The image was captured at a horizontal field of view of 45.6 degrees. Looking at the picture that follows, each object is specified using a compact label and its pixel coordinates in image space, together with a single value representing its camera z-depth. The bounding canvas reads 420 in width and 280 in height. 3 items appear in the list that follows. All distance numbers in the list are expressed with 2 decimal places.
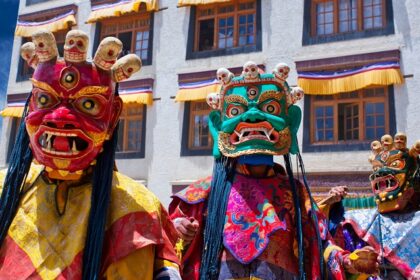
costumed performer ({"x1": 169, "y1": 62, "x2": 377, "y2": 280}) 3.41
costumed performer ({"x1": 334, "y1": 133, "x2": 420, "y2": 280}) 4.54
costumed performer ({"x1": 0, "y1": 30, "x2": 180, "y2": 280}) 2.20
